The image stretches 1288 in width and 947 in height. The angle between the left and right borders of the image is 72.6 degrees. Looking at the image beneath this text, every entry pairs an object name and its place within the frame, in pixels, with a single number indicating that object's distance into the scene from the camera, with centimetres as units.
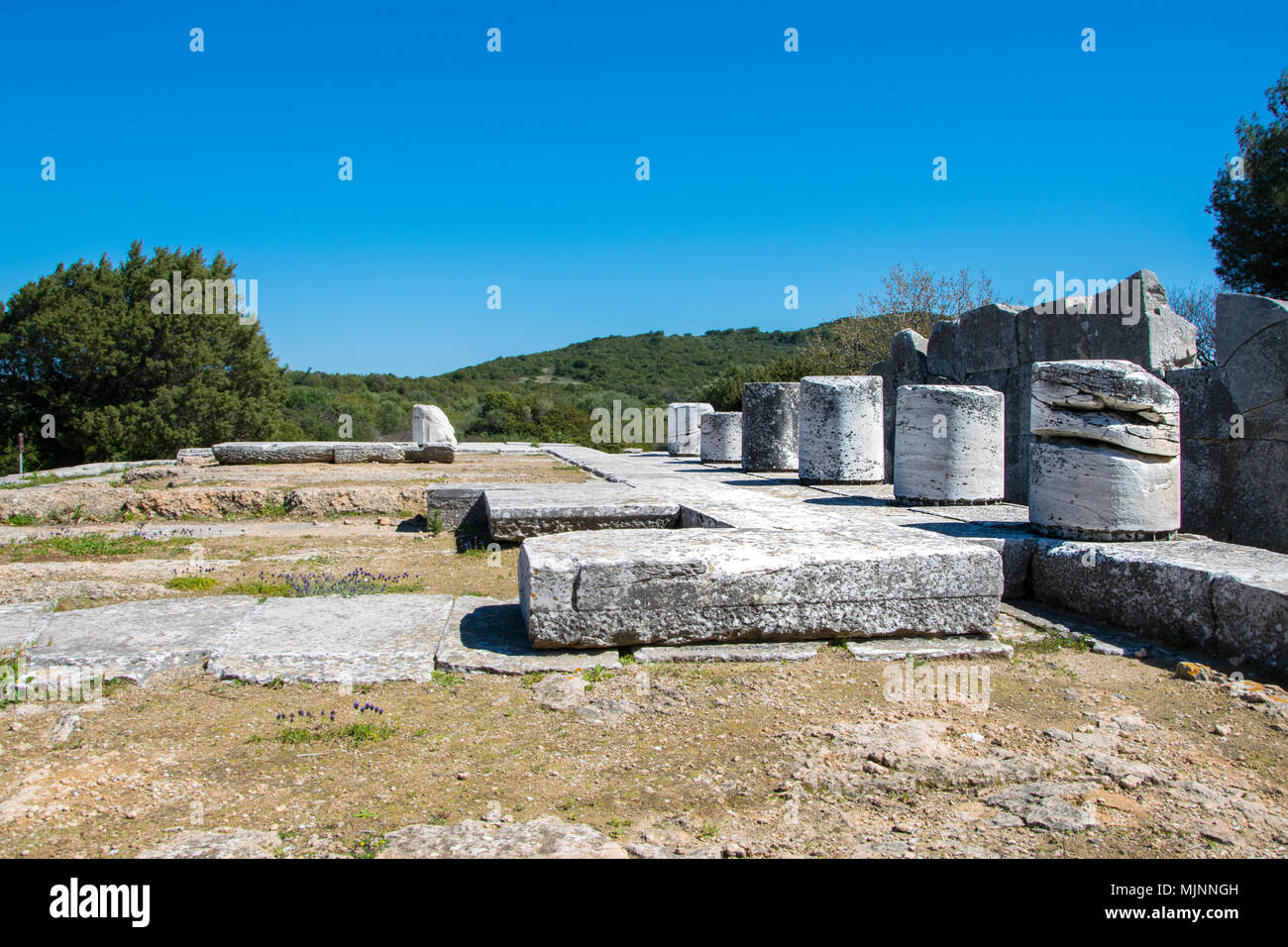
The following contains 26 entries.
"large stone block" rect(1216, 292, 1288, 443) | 589
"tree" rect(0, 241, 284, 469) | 2278
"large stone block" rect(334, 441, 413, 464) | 1503
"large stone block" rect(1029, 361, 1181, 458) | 468
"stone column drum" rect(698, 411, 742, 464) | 1323
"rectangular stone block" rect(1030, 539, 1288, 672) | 358
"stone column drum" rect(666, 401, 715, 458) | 1684
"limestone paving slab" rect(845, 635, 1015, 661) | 369
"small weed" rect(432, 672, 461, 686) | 333
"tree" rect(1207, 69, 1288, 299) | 1675
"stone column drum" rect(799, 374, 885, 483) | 855
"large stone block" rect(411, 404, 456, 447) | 1905
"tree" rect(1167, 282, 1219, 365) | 1629
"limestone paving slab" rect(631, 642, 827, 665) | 358
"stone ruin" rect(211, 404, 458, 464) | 1470
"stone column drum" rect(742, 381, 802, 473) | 1083
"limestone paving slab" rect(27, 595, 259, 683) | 332
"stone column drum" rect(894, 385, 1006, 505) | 650
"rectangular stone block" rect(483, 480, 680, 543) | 614
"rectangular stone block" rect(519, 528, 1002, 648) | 356
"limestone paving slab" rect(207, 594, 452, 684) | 335
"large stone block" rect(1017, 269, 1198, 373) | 650
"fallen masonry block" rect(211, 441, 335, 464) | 1467
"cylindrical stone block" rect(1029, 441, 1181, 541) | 461
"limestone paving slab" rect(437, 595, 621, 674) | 346
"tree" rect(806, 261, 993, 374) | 2217
